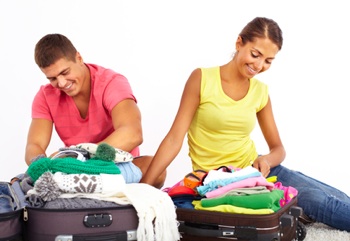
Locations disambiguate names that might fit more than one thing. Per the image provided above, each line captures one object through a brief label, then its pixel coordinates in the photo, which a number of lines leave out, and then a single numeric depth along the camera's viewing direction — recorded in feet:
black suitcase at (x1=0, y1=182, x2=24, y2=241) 7.12
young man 9.74
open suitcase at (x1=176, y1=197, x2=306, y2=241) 7.82
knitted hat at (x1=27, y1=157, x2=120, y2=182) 7.74
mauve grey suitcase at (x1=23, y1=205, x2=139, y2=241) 7.32
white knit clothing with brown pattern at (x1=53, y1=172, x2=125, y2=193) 7.54
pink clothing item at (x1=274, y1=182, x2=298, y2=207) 8.76
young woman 9.61
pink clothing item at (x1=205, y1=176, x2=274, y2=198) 8.36
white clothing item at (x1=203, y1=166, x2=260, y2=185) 8.61
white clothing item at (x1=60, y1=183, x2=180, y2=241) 7.47
